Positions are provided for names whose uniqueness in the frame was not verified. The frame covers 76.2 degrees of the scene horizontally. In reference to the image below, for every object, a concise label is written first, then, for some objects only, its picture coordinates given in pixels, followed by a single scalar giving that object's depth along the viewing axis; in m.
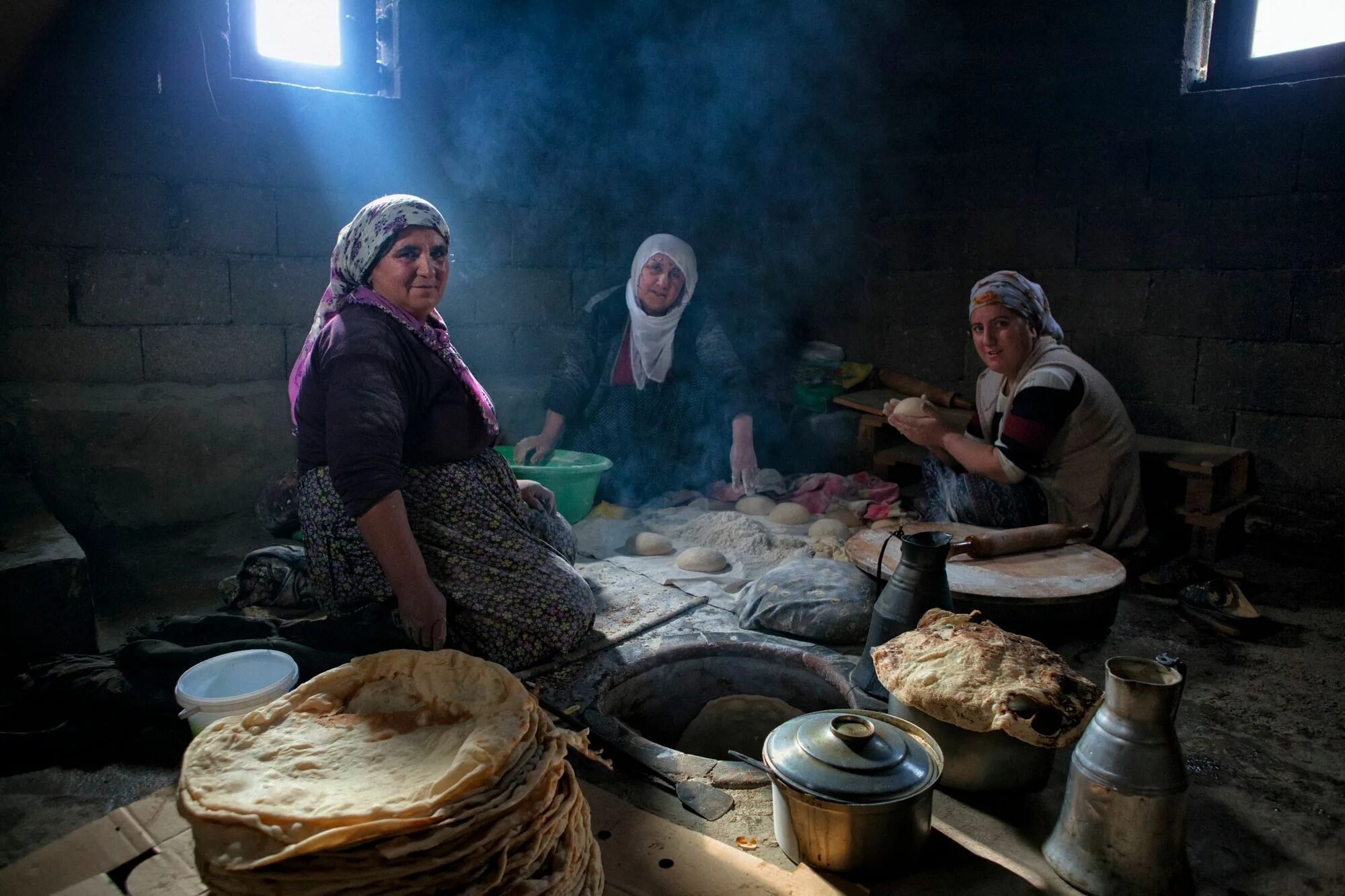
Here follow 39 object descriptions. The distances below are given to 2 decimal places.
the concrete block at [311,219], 4.75
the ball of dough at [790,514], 4.52
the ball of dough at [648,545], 4.07
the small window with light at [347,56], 4.52
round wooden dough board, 2.83
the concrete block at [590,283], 5.91
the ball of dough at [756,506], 4.66
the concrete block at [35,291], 4.09
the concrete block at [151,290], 4.29
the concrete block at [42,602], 2.73
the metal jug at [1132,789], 1.76
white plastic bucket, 2.10
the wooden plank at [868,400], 5.34
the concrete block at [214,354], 4.50
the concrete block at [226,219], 4.48
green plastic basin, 4.00
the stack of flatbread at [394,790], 1.21
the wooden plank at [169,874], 1.56
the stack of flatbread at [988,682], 1.95
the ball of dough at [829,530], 4.19
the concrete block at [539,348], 5.72
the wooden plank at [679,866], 1.67
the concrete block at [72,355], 4.16
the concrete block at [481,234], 5.39
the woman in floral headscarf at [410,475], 2.39
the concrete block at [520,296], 5.50
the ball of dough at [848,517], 4.53
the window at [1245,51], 4.22
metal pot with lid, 1.79
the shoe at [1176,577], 3.63
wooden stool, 4.03
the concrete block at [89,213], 4.07
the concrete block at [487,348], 5.48
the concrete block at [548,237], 5.63
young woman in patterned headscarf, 3.58
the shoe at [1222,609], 3.25
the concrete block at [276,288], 4.66
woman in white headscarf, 4.82
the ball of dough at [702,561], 3.80
